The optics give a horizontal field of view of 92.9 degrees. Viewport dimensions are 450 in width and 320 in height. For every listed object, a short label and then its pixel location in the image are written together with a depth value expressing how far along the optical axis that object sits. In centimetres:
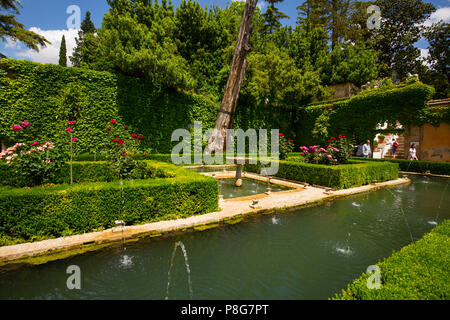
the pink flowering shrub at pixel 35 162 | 512
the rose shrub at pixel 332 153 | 947
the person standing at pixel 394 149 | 1711
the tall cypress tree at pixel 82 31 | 3534
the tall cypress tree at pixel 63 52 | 2994
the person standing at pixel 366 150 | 1522
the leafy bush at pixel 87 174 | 607
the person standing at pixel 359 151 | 1596
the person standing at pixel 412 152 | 1449
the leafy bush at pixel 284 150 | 1197
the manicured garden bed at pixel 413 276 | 194
